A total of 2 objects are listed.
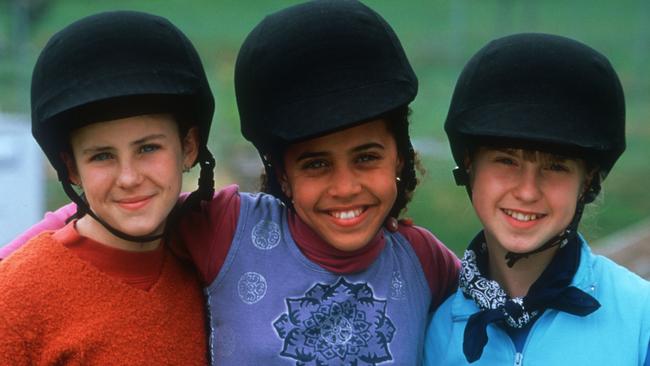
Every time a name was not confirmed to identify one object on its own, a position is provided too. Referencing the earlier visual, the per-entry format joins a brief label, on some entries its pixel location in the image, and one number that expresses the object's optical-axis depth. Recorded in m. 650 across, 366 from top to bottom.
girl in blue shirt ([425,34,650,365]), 5.68
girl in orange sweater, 5.39
